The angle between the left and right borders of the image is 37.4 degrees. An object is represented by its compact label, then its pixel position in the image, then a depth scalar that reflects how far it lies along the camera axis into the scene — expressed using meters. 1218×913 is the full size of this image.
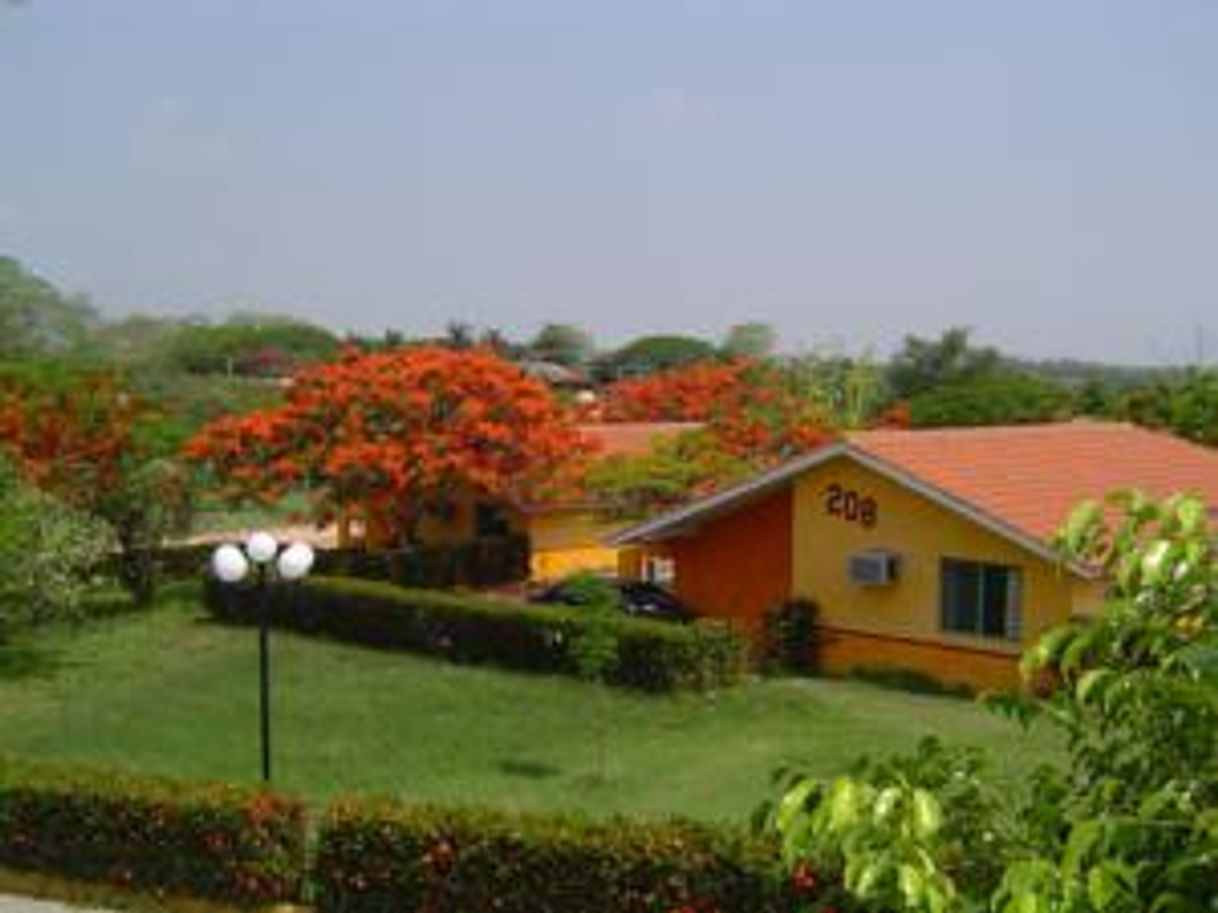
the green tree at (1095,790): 4.49
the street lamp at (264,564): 19.61
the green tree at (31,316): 75.31
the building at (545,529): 41.38
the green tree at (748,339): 99.44
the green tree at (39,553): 27.62
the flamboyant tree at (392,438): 37.44
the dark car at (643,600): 31.53
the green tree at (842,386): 53.19
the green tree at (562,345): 124.50
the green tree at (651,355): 118.56
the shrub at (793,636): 29.83
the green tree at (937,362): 78.25
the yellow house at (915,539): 27.25
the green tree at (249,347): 111.00
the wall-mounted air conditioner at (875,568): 28.44
